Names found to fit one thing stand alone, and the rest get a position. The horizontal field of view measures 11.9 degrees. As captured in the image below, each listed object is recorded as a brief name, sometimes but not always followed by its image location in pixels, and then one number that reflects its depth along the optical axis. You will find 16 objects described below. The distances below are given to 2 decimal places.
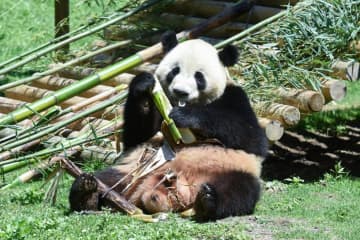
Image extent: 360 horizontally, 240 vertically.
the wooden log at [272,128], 14.80
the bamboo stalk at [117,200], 11.46
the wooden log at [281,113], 15.09
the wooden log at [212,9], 18.20
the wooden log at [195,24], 18.70
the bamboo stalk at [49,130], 12.52
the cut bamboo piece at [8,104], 18.34
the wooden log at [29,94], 18.05
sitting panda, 11.41
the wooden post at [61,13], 20.85
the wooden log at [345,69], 16.27
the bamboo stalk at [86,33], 13.97
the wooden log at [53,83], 18.71
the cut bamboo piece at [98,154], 15.32
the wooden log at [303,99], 15.35
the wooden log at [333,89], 15.70
